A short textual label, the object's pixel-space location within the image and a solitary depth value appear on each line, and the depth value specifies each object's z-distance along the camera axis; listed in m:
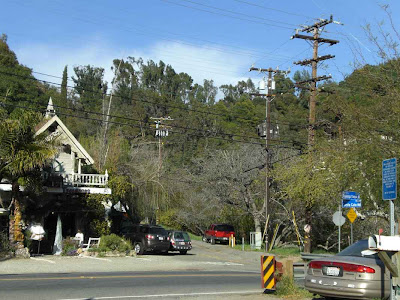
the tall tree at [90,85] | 74.94
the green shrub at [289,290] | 12.84
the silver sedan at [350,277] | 10.40
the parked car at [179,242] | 31.92
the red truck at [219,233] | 42.59
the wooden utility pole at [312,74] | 29.12
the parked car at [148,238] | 30.38
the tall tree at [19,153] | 23.66
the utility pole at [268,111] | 33.94
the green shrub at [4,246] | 24.53
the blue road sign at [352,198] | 21.23
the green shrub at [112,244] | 27.81
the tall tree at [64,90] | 73.94
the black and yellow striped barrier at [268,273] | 13.28
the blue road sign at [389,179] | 9.56
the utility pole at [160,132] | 41.86
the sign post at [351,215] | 22.40
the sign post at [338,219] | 22.16
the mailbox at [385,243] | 8.48
